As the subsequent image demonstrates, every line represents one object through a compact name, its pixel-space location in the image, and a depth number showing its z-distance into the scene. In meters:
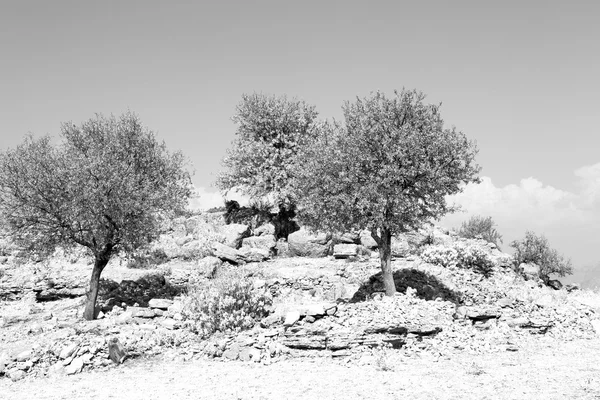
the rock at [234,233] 41.97
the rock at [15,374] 16.20
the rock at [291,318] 18.91
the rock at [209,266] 33.22
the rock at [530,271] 39.09
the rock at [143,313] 23.11
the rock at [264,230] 45.97
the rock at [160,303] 24.81
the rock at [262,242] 40.72
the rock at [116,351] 17.27
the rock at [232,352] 17.23
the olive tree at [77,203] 23.94
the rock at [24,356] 17.47
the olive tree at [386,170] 23.08
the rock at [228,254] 36.06
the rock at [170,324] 21.03
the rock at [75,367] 16.52
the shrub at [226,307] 19.70
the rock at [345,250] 35.97
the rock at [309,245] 38.91
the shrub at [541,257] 45.00
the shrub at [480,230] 56.03
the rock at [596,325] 22.18
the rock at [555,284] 41.03
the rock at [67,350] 17.34
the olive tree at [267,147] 48.16
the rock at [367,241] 39.69
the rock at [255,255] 37.12
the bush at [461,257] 33.47
